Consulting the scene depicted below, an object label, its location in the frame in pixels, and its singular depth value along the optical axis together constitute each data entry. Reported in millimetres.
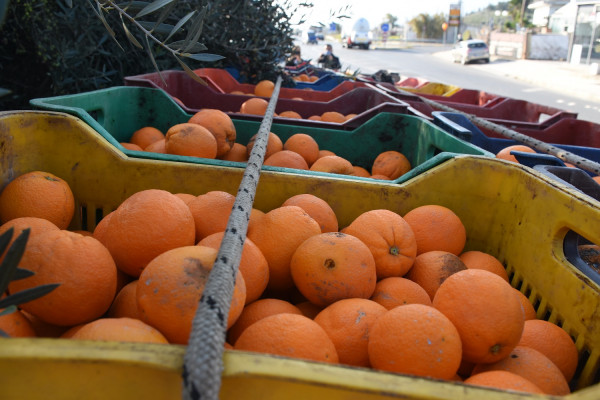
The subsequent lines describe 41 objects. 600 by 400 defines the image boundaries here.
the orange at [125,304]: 355
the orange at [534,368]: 325
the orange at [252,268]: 366
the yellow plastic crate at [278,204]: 201
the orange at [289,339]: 284
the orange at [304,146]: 742
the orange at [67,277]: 311
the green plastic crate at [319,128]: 785
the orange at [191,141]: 625
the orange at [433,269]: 454
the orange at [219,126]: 704
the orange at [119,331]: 258
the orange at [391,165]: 761
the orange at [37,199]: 453
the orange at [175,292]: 294
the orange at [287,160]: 658
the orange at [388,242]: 448
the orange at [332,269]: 387
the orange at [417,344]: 297
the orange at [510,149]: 722
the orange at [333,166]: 674
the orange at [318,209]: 487
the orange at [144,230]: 387
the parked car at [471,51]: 24377
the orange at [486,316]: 334
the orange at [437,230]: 502
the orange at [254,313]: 360
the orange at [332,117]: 1009
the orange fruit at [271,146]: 725
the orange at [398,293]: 405
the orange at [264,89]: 1245
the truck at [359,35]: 39451
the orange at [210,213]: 457
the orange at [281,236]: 428
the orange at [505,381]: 268
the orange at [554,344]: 366
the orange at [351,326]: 343
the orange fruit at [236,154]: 745
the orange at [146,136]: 776
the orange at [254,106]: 934
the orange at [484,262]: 484
